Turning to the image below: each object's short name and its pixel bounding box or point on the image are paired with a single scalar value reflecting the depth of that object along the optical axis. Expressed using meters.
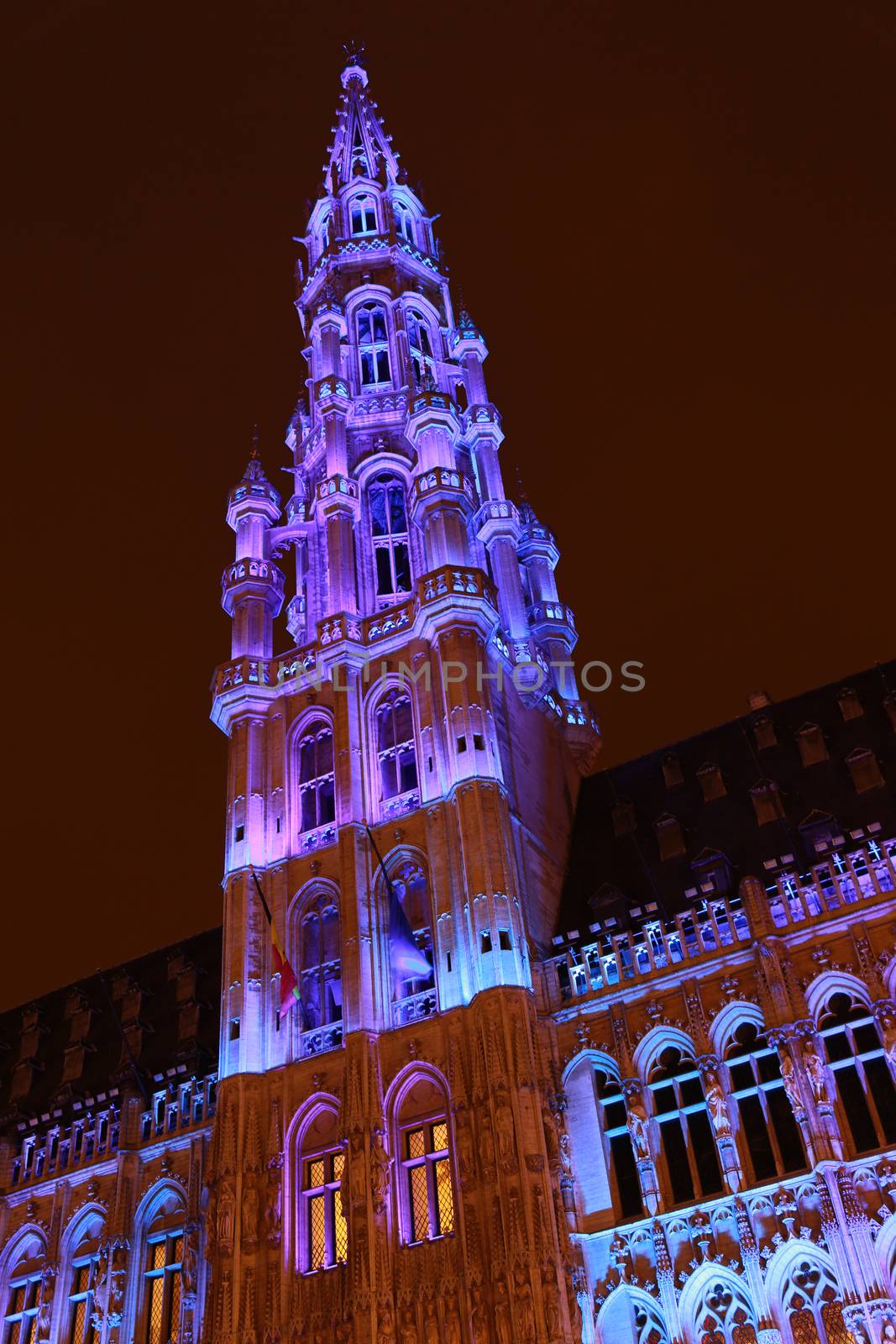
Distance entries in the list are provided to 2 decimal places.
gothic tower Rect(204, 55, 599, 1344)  33.91
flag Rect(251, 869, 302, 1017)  38.62
